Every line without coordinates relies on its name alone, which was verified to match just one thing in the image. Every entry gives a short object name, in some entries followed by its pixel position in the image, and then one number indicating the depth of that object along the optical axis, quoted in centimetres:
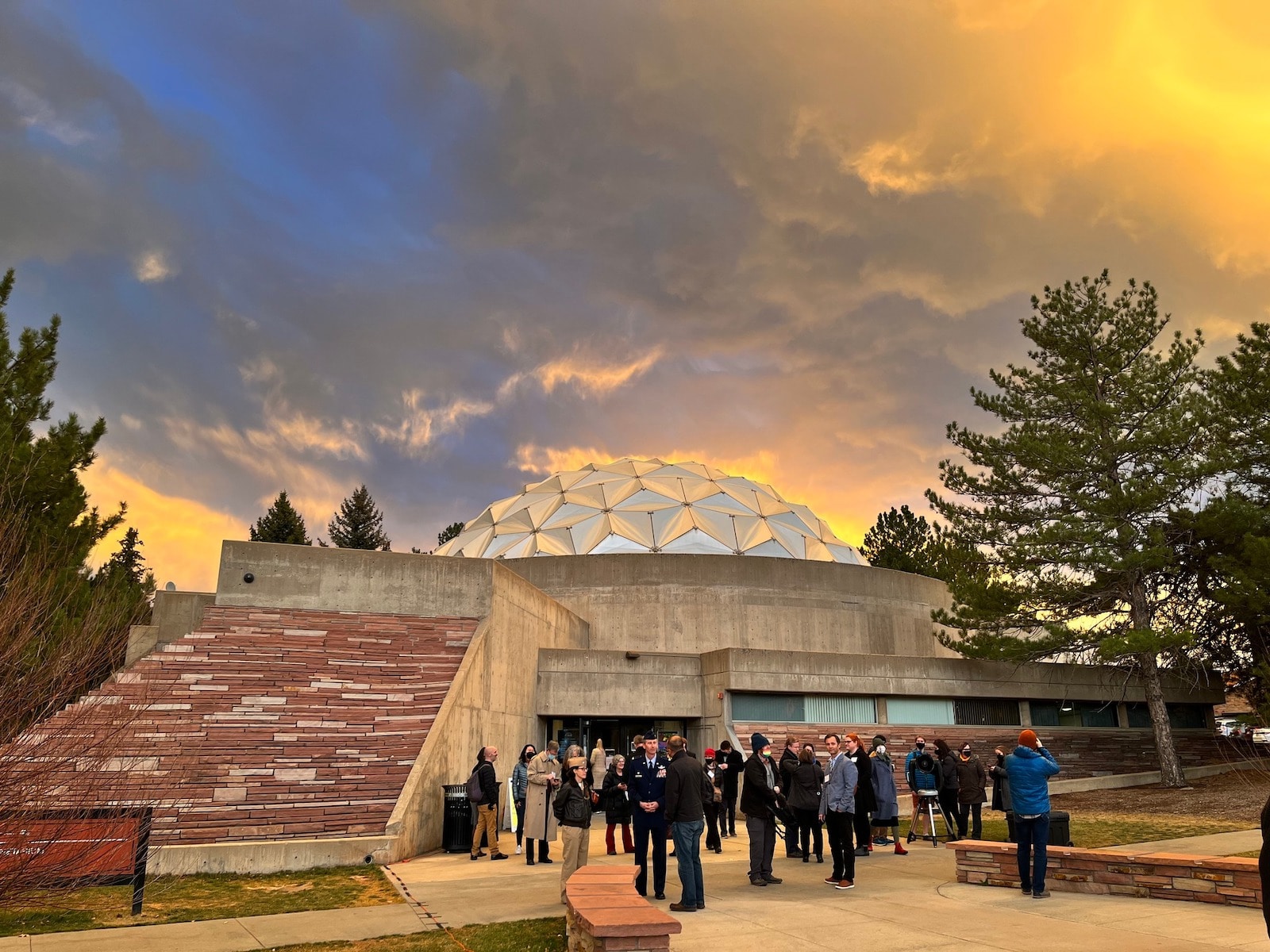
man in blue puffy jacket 828
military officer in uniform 859
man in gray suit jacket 914
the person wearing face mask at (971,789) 1291
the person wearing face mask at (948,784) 1312
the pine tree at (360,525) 6047
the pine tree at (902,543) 4719
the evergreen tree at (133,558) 2626
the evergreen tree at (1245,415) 2227
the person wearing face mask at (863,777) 1084
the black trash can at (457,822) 1295
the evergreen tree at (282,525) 5066
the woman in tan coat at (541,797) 1139
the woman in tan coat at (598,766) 1454
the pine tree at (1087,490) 2255
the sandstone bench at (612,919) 523
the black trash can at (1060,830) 991
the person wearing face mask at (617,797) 1118
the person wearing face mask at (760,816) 932
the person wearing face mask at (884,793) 1170
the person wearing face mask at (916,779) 1354
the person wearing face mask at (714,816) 1201
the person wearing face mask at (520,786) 1348
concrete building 1226
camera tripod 1320
